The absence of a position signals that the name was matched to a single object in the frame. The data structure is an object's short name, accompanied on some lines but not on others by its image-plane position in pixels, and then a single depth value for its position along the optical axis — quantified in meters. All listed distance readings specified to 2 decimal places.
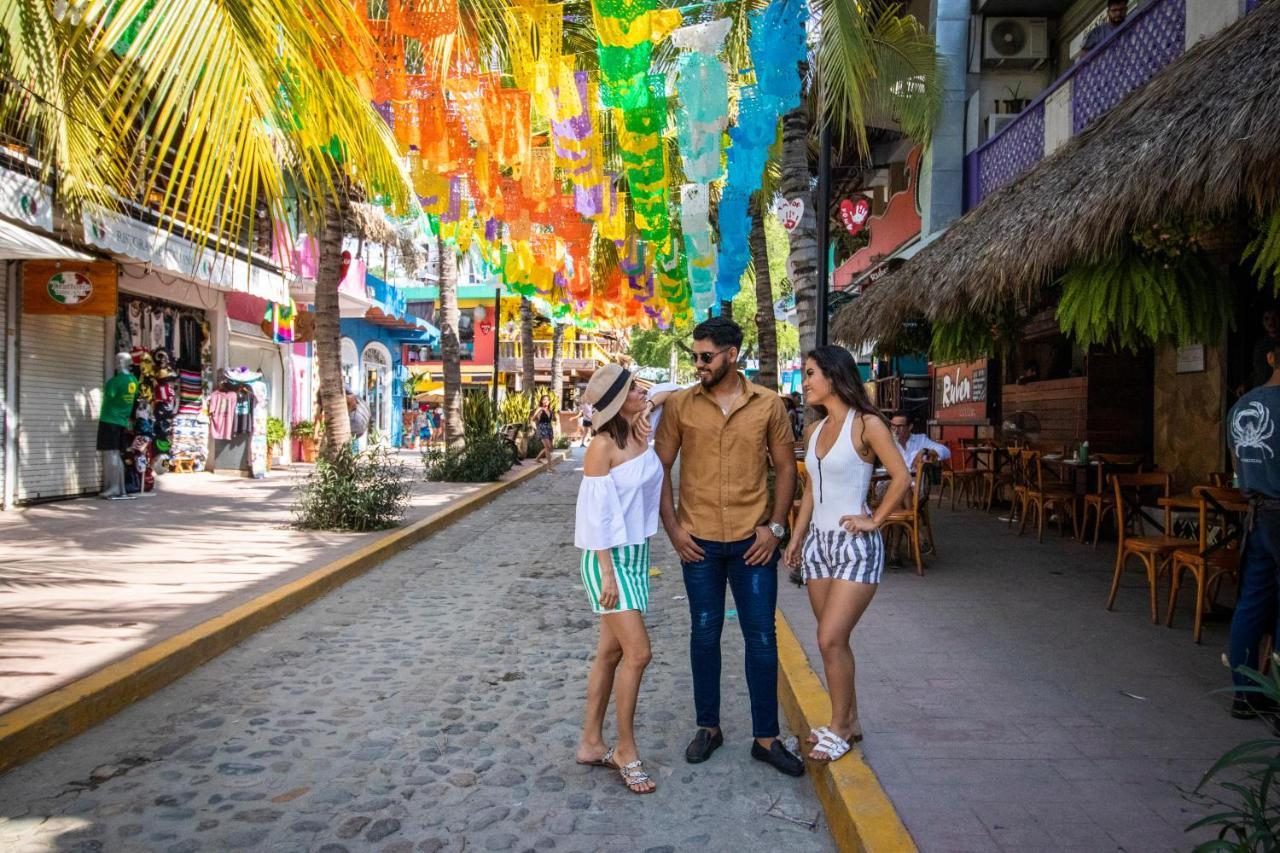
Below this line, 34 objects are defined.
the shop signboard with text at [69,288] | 11.63
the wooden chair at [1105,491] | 9.02
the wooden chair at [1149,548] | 6.00
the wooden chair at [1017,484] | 10.54
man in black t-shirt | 4.26
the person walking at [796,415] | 20.75
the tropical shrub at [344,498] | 10.40
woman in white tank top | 3.76
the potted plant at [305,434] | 21.55
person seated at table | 8.48
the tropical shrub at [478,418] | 18.81
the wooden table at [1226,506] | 5.33
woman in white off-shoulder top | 3.64
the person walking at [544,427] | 24.39
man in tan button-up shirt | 3.86
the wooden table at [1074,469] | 9.62
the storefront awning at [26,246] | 8.62
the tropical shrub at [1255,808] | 2.29
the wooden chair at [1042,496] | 9.84
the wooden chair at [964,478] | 13.05
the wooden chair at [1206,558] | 5.49
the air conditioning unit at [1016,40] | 13.53
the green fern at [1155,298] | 5.31
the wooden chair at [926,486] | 8.36
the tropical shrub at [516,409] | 23.03
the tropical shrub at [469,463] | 17.50
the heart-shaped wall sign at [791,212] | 9.61
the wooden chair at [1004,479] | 11.45
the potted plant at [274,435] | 19.66
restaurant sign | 15.00
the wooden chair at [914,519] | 7.94
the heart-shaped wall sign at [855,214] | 17.67
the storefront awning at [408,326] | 26.50
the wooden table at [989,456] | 12.69
